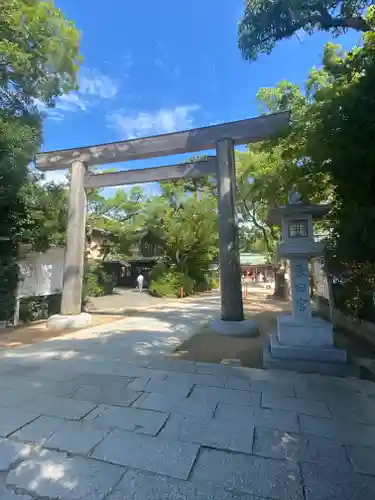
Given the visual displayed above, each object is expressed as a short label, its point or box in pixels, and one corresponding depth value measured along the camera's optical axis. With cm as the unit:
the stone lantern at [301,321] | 431
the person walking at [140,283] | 2130
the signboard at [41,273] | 802
